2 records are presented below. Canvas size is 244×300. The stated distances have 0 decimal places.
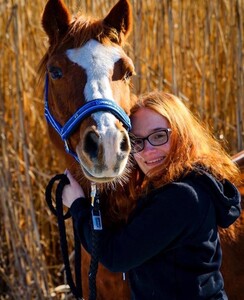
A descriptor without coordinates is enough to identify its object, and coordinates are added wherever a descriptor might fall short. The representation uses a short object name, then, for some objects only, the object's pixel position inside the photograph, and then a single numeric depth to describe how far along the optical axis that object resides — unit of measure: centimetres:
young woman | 221
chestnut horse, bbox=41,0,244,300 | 227
